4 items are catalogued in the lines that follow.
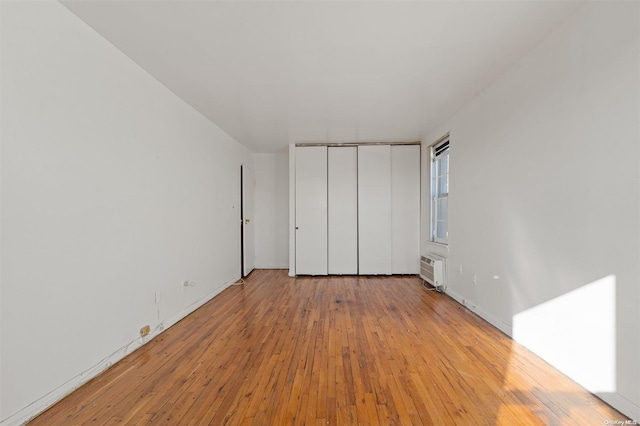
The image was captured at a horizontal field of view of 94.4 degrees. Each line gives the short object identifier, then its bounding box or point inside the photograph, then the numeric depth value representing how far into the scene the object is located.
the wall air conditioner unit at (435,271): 4.43
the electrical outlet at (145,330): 2.71
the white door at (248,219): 5.70
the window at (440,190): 4.70
